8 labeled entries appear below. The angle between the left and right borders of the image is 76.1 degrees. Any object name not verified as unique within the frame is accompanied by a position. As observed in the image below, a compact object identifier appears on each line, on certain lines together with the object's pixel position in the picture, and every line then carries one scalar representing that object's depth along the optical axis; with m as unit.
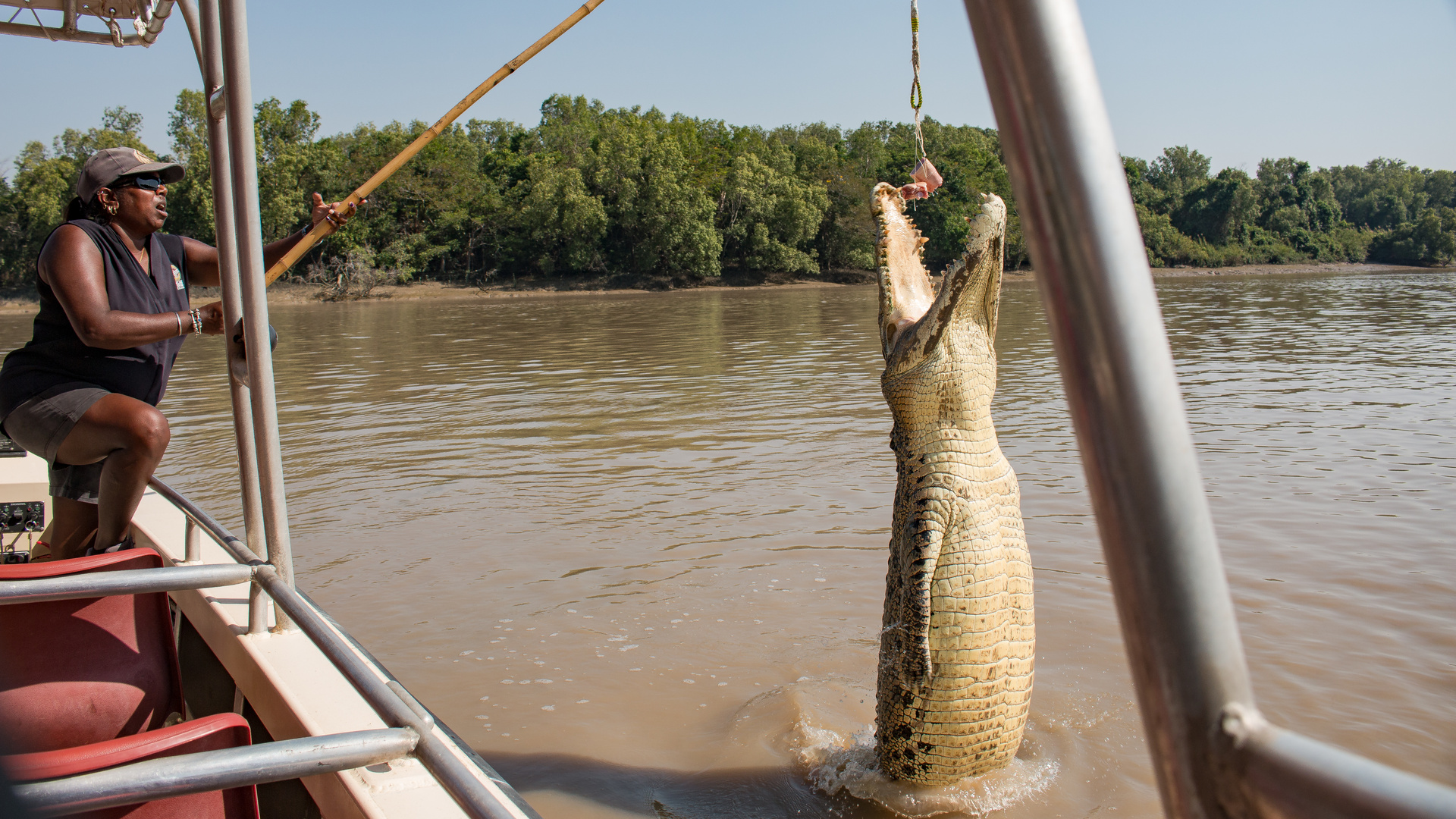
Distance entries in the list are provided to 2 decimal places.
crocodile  2.55
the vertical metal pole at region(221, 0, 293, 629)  2.17
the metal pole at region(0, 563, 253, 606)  1.81
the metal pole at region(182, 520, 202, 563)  2.76
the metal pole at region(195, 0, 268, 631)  2.30
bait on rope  3.06
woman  2.85
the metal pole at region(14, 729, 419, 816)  1.14
